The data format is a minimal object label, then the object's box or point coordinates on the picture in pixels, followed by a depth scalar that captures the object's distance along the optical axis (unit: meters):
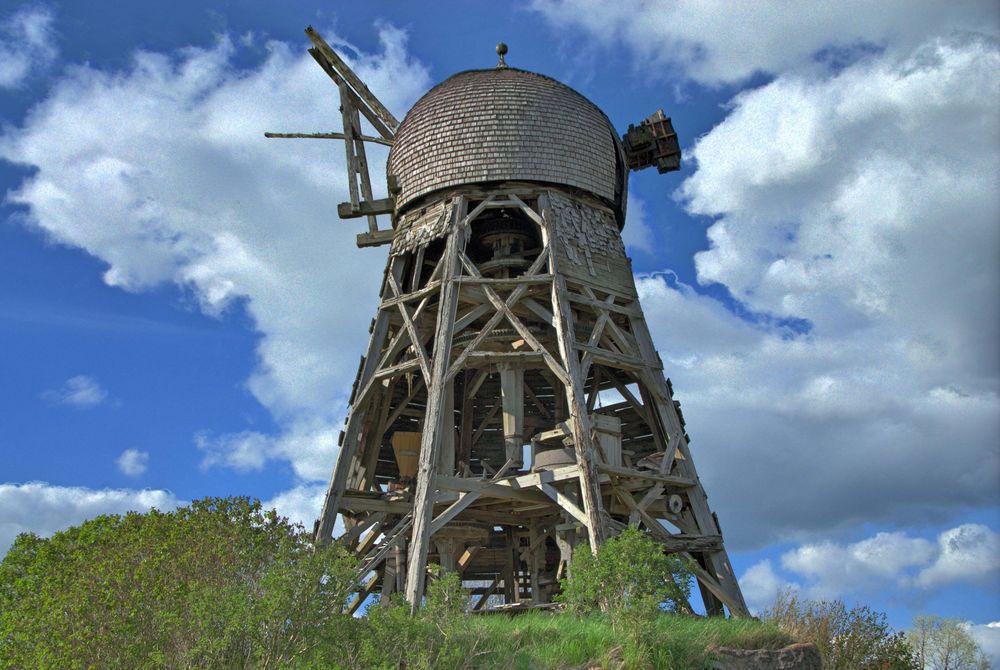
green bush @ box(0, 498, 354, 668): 11.90
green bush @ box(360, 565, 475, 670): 12.27
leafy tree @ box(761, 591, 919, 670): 18.12
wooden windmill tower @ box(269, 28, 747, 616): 20.44
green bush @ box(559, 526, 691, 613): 15.06
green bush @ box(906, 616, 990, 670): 20.88
